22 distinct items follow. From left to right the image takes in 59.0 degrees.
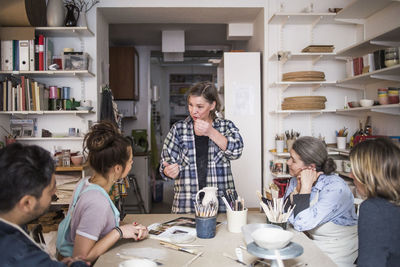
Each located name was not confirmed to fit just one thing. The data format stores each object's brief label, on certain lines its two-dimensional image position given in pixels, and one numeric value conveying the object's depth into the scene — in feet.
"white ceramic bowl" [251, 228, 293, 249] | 3.70
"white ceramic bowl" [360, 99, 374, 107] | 9.95
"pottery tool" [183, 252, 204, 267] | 4.29
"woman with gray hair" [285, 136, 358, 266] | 5.58
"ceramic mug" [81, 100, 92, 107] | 12.57
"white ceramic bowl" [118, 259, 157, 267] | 3.63
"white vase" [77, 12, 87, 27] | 12.69
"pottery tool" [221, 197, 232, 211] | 5.46
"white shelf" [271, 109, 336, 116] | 11.98
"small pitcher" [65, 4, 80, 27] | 12.10
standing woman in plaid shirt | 7.25
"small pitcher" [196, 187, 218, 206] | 5.38
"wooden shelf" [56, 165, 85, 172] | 11.16
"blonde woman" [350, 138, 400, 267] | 3.90
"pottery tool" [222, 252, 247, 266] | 4.31
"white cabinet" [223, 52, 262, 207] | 13.34
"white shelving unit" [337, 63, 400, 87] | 8.63
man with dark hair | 3.17
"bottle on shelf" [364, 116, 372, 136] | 11.36
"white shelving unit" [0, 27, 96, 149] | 12.43
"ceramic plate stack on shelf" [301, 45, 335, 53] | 11.82
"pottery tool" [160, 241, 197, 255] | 4.67
